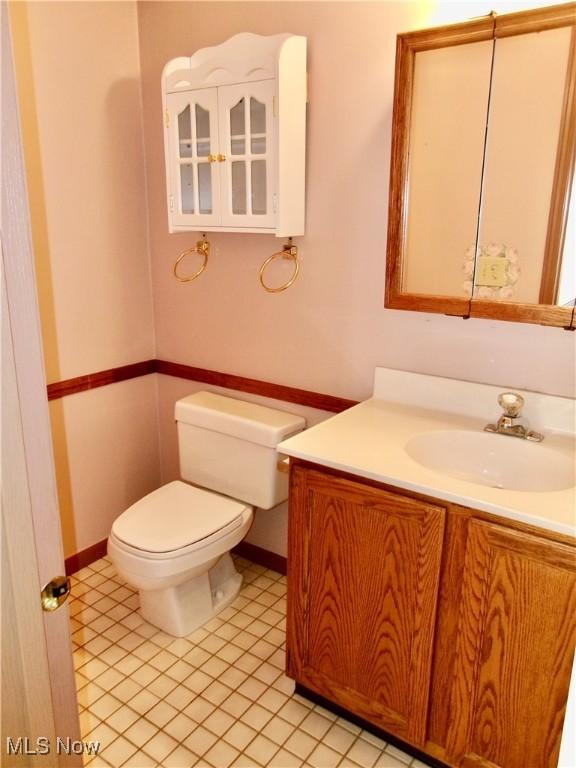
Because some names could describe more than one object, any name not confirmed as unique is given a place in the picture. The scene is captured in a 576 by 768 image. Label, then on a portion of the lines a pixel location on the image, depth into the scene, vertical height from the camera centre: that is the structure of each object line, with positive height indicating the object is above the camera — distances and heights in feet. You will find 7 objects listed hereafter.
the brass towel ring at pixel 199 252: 7.65 -0.32
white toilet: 6.29 -3.23
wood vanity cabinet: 4.20 -3.03
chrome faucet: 5.24 -1.68
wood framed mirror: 4.84 +0.55
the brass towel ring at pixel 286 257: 6.84 -0.34
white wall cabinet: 6.02 +1.02
